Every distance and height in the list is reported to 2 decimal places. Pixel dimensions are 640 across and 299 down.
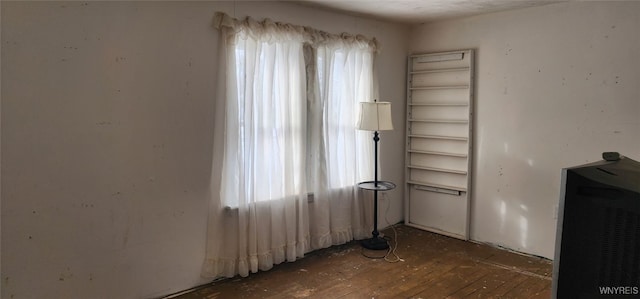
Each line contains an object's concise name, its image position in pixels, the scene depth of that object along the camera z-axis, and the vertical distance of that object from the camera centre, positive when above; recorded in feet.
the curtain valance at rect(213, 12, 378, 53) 10.26 +2.20
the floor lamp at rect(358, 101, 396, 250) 12.53 -0.34
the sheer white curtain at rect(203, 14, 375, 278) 10.55 -1.07
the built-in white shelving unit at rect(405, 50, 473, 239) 14.10 -1.20
